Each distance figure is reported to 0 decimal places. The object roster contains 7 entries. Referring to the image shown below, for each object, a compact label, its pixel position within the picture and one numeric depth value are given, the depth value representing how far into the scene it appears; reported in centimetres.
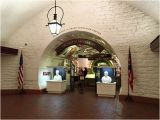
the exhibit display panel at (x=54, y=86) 631
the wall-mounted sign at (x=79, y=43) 634
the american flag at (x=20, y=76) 608
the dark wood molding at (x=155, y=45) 391
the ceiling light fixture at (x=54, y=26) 408
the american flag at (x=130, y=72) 504
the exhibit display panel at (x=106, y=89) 565
